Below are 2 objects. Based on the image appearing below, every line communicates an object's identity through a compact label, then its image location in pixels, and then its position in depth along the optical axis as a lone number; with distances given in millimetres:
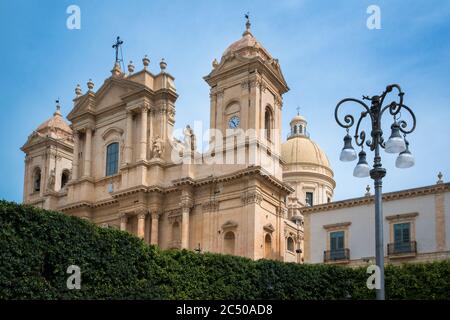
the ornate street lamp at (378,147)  15820
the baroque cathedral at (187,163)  38906
